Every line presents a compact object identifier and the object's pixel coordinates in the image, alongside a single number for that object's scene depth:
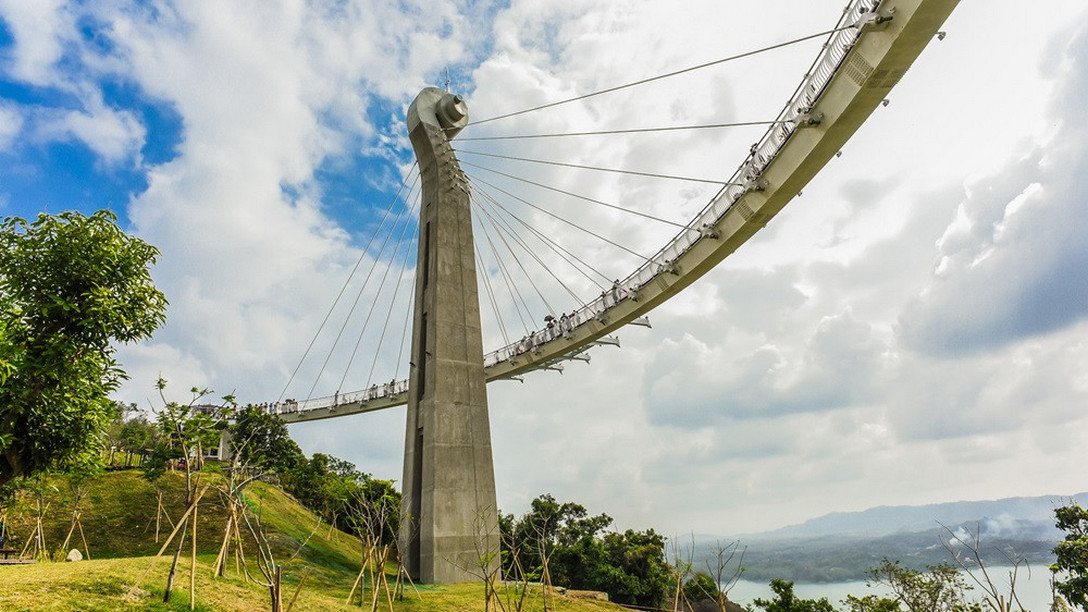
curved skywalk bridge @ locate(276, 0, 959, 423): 11.76
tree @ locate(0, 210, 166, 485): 11.12
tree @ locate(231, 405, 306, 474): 34.28
